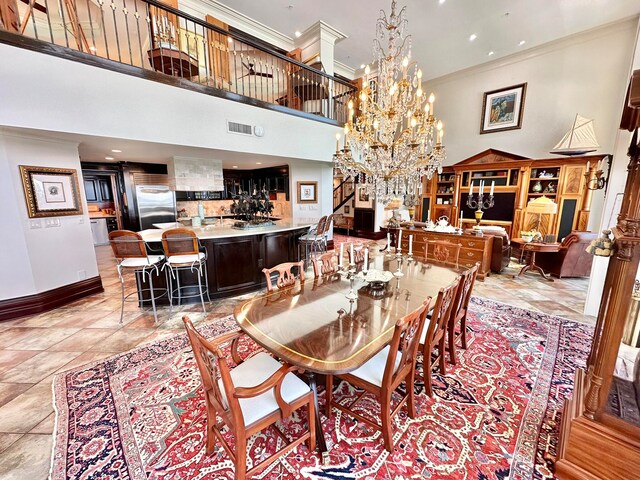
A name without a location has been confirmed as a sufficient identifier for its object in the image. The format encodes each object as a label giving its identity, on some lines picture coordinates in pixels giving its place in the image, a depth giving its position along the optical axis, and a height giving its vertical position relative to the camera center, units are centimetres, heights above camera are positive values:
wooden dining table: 139 -85
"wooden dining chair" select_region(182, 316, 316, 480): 123 -112
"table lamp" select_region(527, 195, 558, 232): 527 -24
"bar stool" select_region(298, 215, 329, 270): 496 -88
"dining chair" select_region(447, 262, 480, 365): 233 -104
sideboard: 488 -99
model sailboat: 567 +122
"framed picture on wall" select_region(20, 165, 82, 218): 347 +5
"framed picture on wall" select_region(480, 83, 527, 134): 691 +236
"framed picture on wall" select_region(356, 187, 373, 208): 945 -25
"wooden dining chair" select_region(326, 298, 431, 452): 146 -114
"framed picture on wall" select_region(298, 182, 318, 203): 686 +6
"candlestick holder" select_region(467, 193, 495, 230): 497 -31
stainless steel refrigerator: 744 -28
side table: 477 -102
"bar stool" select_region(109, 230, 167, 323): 312 -70
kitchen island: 393 -97
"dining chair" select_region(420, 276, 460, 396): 188 -107
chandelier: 289 +71
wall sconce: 315 +23
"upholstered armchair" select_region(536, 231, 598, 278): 465 -120
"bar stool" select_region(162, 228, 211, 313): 329 -73
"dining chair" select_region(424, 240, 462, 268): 333 -84
